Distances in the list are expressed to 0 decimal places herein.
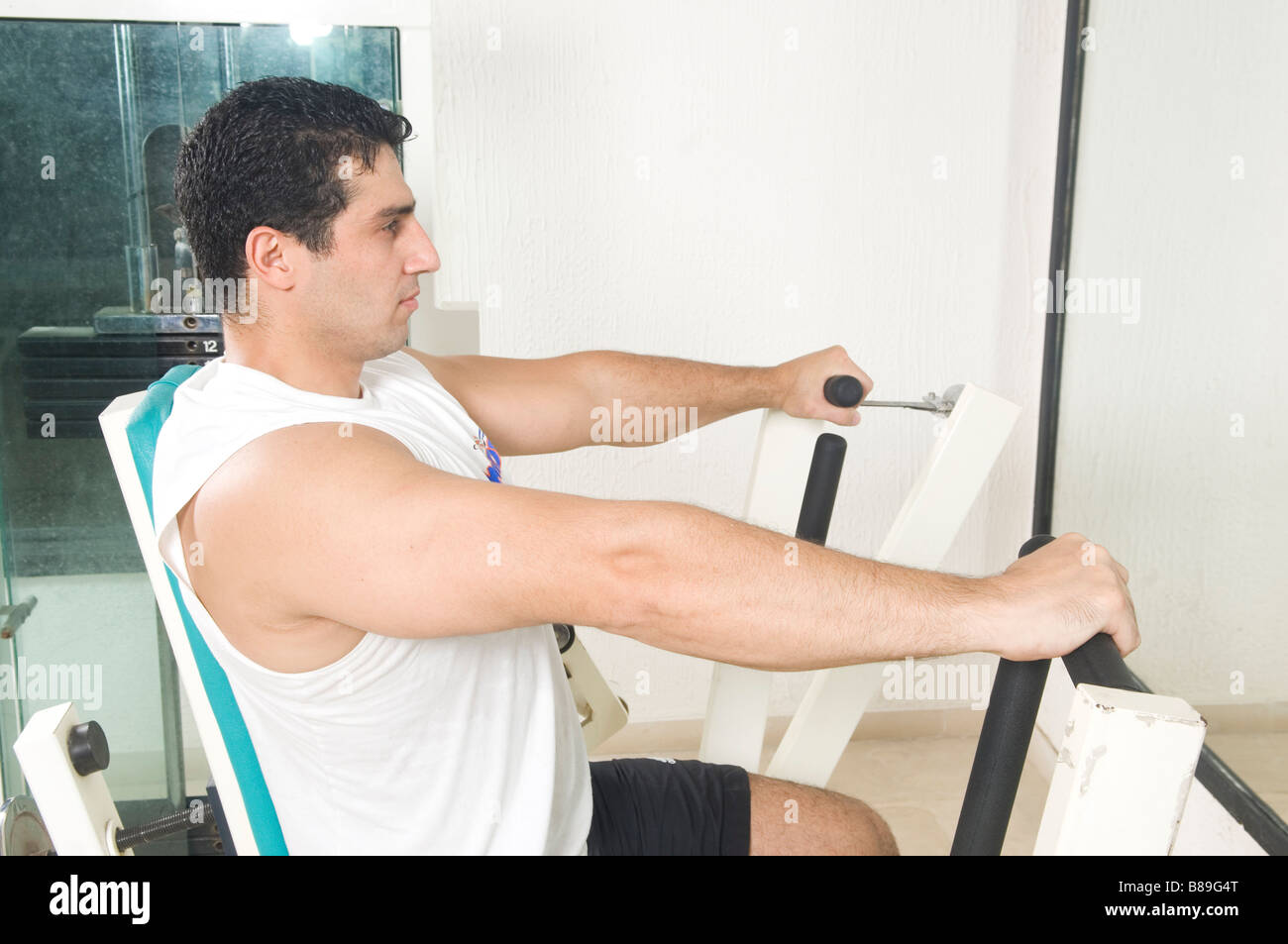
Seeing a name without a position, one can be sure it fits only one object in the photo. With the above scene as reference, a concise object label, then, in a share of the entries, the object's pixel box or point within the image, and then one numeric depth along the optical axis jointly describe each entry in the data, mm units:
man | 887
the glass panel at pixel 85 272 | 2129
